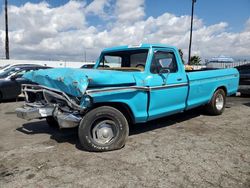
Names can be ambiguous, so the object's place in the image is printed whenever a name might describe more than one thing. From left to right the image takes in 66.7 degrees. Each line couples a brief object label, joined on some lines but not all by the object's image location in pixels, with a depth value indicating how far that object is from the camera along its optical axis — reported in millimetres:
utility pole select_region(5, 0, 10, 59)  19272
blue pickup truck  3232
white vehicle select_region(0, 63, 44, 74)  8219
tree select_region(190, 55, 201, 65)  37038
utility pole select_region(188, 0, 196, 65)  21344
